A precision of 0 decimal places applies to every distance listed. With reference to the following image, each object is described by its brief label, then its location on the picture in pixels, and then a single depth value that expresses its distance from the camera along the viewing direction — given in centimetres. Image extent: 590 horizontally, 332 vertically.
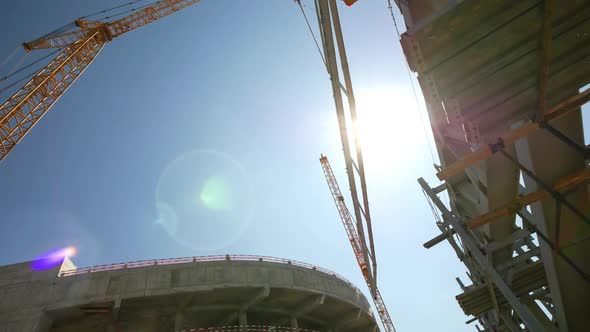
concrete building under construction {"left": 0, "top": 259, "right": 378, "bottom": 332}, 1479
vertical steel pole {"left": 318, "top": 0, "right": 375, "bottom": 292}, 461
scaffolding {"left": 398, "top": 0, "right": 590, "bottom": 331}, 354
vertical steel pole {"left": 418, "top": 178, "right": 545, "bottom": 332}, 434
